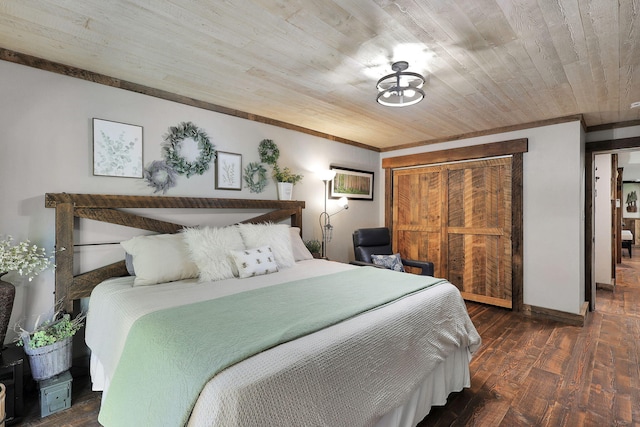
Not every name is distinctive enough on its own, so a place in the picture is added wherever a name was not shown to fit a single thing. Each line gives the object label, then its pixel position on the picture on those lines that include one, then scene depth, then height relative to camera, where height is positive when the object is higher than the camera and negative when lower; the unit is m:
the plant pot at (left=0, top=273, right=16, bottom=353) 1.86 -0.55
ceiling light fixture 2.22 +0.98
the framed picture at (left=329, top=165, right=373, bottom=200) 4.47 +0.45
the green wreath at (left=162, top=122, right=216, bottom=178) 2.82 +0.62
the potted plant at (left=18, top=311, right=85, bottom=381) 1.92 -0.85
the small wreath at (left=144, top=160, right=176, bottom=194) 2.72 +0.35
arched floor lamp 4.18 -0.05
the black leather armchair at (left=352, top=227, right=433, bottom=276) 3.94 -0.44
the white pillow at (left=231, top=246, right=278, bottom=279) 2.52 -0.41
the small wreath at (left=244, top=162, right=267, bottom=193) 3.40 +0.42
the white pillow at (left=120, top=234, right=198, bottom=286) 2.23 -0.35
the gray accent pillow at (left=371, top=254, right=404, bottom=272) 3.80 -0.61
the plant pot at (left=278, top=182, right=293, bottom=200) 3.66 +0.29
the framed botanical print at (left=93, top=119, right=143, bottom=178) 2.45 +0.55
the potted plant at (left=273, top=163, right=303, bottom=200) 3.66 +0.40
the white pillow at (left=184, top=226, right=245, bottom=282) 2.39 -0.30
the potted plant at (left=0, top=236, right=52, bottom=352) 1.88 -0.33
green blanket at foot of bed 1.11 -0.53
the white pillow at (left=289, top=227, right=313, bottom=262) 3.30 -0.38
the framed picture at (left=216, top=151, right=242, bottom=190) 3.18 +0.46
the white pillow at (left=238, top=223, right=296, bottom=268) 2.86 -0.25
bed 1.07 -0.62
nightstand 1.81 -1.02
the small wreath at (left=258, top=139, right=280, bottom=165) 3.52 +0.73
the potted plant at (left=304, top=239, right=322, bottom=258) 3.80 -0.43
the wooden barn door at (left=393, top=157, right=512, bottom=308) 3.94 -0.15
